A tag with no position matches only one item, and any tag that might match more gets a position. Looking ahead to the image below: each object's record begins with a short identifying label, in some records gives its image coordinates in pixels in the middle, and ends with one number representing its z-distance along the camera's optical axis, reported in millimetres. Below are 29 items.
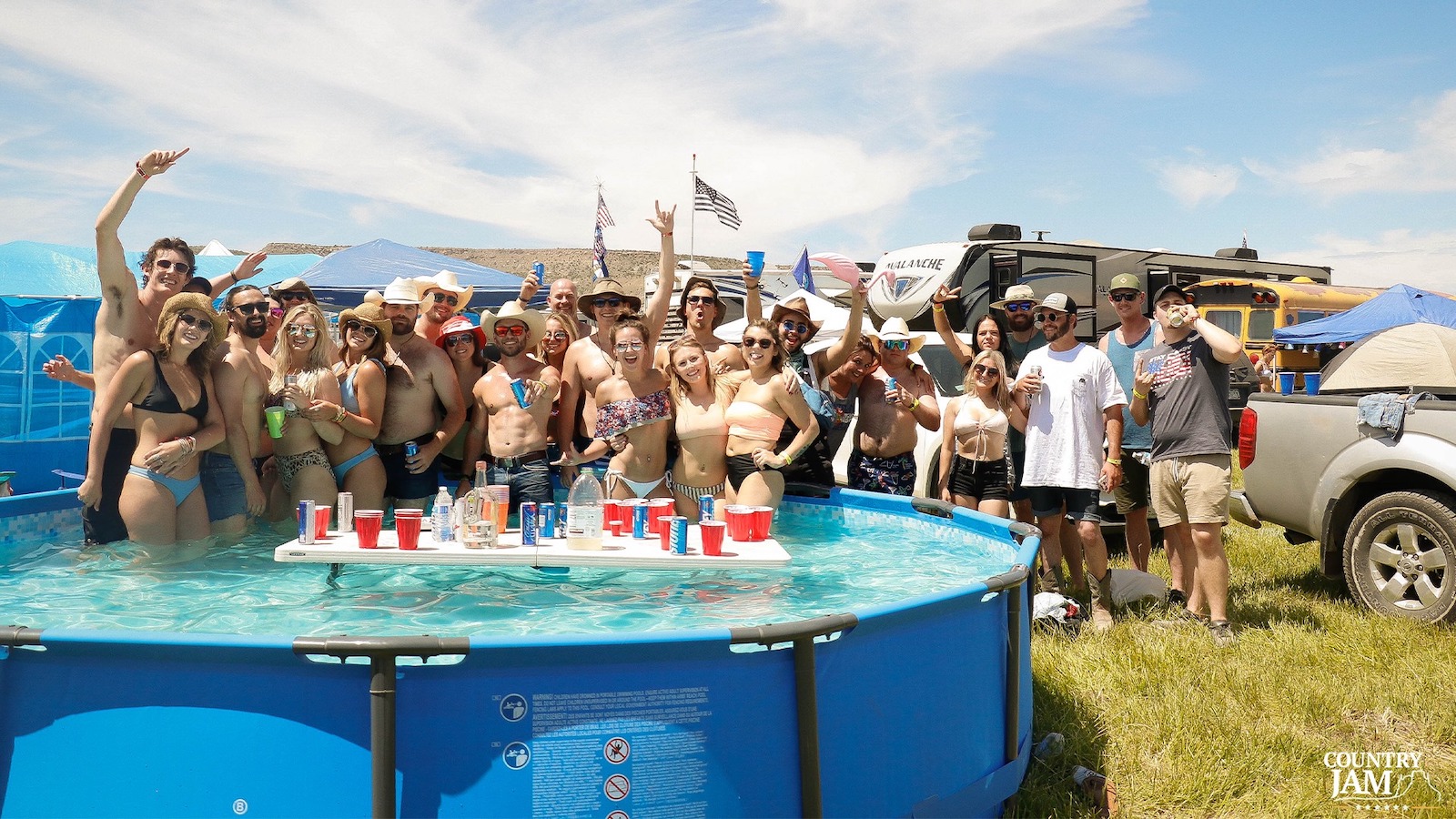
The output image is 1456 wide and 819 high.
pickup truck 5535
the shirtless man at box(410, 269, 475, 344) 6723
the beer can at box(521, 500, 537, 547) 4548
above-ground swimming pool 2600
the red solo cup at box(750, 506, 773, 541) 4777
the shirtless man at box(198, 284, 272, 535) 5309
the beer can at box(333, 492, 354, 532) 4828
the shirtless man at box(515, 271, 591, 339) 6969
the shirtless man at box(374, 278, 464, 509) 5914
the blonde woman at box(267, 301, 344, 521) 5535
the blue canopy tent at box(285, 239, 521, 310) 12461
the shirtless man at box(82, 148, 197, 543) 4961
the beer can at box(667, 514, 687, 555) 4434
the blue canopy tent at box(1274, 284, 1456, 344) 16016
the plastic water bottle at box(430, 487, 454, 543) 4594
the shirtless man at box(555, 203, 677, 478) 6191
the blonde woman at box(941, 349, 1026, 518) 6094
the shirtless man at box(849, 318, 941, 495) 6324
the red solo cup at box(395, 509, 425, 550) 4418
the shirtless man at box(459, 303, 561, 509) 5941
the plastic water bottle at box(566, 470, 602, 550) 4465
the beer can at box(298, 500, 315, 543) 4477
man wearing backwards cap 5637
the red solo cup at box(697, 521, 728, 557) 4418
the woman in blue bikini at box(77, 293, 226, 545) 4875
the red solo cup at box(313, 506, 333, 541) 4543
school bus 16859
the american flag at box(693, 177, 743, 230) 13367
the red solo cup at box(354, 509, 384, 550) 4453
